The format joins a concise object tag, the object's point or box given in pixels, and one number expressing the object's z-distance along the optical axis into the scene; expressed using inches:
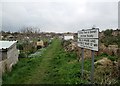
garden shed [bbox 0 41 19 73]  184.1
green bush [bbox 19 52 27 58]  330.0
